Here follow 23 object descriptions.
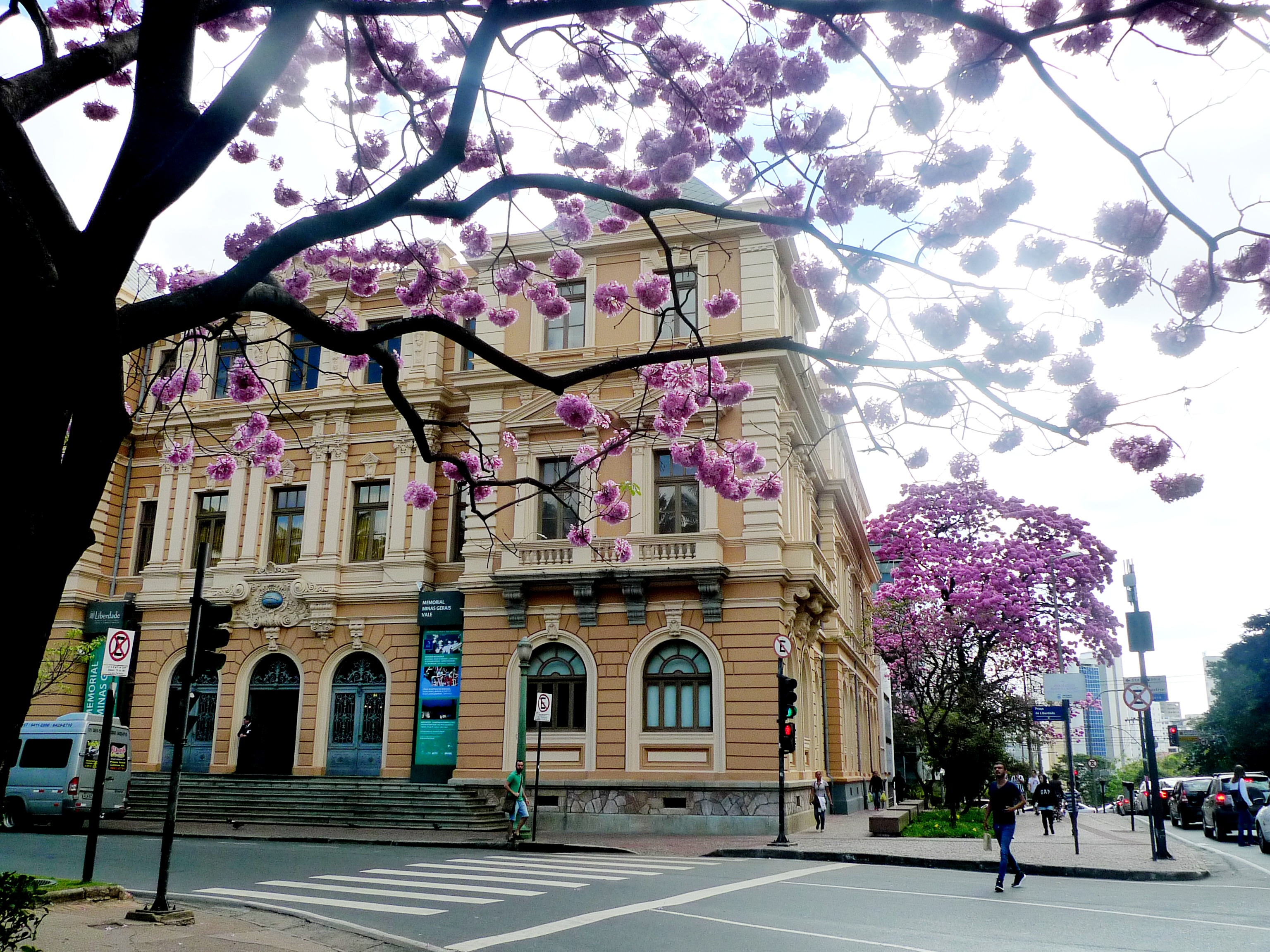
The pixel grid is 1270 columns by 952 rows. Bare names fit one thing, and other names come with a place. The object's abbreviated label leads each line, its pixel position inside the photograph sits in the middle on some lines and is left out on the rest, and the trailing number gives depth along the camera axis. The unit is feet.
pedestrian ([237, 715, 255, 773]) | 90.68
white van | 74.74
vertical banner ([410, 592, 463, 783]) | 85.61
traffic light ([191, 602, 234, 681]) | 36.09
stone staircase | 78.69
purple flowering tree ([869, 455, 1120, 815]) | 104.37
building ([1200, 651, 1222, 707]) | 194.80
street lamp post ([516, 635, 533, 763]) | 69.21
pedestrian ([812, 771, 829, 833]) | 79.51
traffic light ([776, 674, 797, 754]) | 65.72
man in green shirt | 64.95
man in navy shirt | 44.01
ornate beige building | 78.64
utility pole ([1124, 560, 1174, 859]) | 58.08
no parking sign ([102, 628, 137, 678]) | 43.06
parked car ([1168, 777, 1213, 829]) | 110.63
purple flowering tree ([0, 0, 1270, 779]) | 16.79
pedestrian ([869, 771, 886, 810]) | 118.62
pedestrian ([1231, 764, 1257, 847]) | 74.64
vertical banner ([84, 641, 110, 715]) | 94.22
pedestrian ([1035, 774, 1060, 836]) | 81.87
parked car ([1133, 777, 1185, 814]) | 121.70
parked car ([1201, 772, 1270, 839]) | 84.28
